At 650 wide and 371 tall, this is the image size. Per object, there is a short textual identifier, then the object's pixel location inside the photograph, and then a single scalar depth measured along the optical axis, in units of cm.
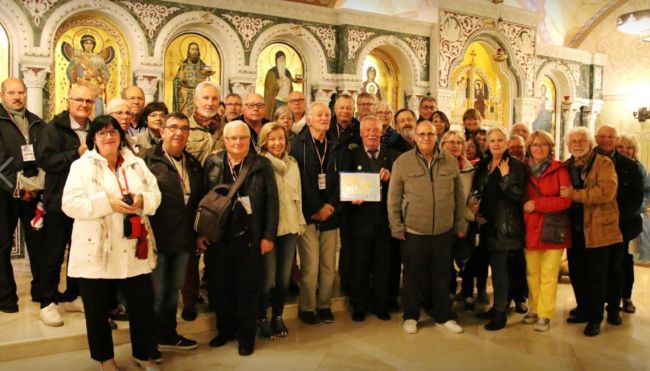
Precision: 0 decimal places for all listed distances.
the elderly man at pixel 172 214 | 396
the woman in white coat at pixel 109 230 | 343
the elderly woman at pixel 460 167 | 507
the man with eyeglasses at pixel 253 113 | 478
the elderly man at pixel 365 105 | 556
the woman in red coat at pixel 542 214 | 482
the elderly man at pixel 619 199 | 521
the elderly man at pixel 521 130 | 590
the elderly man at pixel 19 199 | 445
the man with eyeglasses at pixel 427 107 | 639
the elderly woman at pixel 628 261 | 569
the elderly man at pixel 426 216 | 475
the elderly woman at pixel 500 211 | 488
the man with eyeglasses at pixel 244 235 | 416
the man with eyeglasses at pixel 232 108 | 521
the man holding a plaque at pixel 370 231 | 500
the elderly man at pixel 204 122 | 454
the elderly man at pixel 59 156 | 414
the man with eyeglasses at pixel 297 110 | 552
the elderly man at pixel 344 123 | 513
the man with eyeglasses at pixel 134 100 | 501
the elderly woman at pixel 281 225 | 448
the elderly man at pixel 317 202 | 479
